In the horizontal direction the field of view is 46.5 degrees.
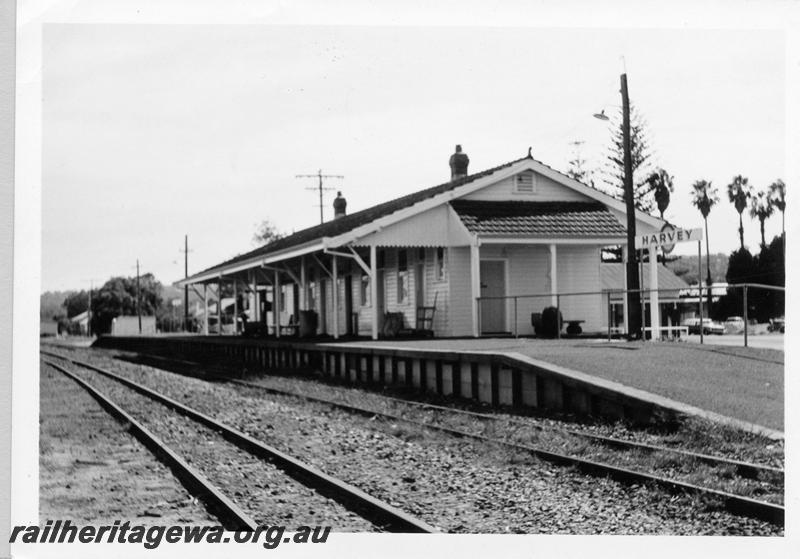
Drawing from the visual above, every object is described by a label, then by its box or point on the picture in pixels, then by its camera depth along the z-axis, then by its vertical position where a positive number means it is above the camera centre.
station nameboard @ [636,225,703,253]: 13.66 +1.05
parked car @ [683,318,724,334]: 16.83 -0.40
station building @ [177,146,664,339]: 19.80 +1.37
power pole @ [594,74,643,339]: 17.05 +1.46
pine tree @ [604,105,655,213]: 16.95 +3.07
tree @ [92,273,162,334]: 36.38 +0.40
